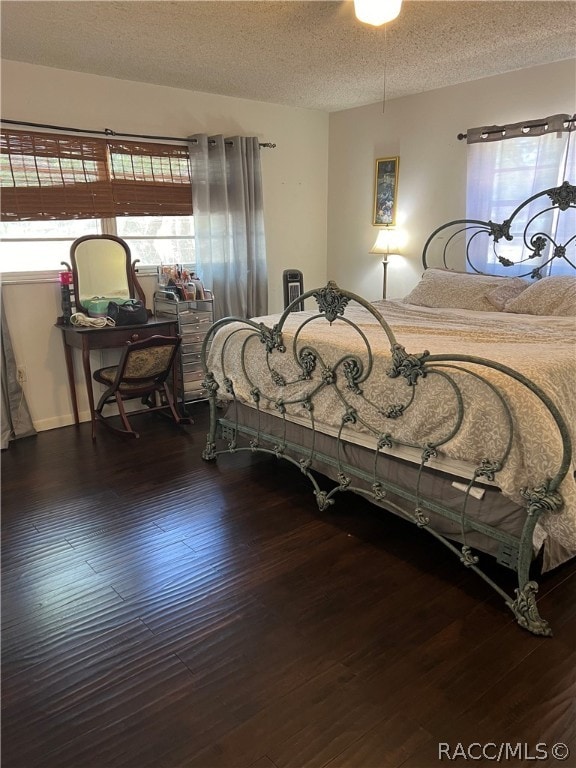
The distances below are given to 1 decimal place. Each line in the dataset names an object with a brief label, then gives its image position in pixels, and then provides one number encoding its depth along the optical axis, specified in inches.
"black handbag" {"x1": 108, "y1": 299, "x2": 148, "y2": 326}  150.1
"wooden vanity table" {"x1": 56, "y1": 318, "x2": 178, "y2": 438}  145.4
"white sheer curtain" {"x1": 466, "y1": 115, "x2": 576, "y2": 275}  143.2
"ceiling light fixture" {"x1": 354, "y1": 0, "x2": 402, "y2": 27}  91.0
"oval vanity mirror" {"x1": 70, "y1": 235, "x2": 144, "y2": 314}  153.8
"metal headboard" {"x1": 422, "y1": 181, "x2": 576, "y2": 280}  145.6
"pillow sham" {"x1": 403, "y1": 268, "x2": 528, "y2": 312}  145.6
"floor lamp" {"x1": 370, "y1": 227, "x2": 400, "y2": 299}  187.8
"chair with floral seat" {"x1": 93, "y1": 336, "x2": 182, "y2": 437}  142.6
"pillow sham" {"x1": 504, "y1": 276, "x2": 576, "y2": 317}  129.9
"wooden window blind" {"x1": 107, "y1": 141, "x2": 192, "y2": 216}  157.9
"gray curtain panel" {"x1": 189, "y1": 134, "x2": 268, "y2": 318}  172.2
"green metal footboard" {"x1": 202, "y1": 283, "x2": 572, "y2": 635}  74.8
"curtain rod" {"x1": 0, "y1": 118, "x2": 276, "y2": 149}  138.7
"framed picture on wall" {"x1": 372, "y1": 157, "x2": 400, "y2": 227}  187.7
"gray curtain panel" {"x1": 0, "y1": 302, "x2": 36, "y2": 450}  145.3
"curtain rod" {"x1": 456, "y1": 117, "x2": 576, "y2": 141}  138.9
